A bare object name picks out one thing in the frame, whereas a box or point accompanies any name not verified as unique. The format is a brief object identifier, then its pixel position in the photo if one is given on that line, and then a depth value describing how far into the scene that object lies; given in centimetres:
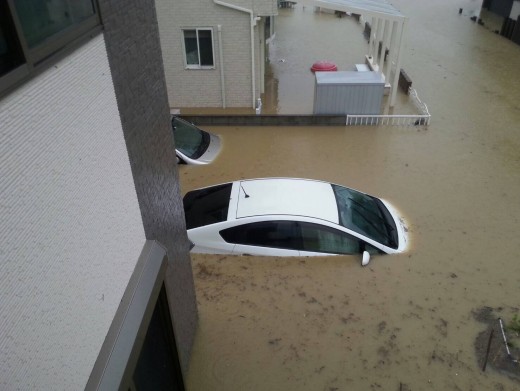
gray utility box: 1255
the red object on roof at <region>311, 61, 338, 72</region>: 1673
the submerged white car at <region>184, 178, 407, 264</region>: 648
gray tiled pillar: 322
